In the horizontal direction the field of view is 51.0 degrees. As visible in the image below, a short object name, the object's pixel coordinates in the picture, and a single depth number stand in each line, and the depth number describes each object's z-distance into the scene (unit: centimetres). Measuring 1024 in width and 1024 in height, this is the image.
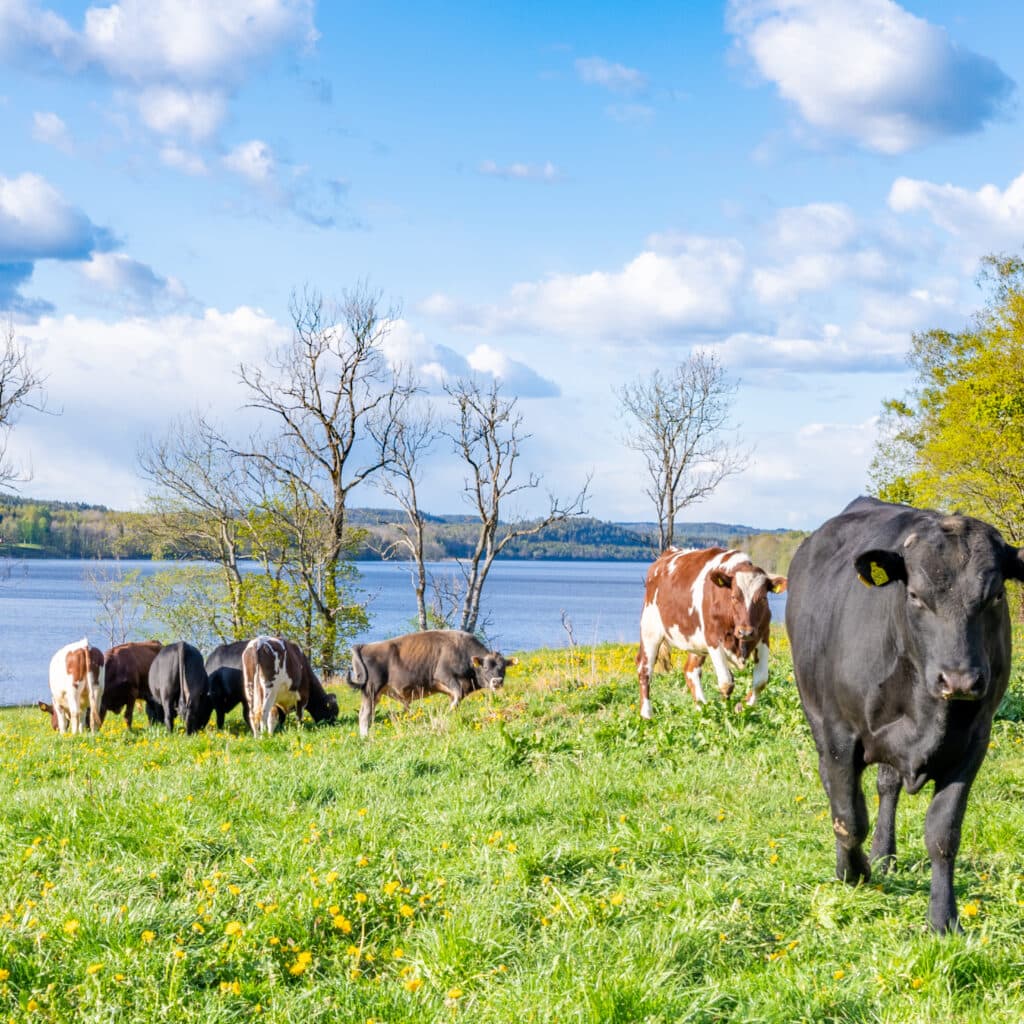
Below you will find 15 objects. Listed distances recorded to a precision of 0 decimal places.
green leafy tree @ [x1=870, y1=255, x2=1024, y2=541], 3328
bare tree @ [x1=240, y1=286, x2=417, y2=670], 3838
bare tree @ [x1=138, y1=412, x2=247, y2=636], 4188
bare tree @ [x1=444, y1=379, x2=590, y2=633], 4516
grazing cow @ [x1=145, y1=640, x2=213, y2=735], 1892
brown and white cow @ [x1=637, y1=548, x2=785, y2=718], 1236
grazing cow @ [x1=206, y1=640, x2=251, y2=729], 1948
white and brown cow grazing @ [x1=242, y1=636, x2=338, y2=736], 1850
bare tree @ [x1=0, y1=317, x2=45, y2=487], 3944
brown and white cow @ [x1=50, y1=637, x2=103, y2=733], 2044
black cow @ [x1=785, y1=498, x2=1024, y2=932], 506
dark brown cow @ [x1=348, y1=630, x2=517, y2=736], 1719
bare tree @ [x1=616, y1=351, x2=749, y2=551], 4781
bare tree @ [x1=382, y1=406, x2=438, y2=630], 4103
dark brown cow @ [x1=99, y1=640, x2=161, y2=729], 2145
